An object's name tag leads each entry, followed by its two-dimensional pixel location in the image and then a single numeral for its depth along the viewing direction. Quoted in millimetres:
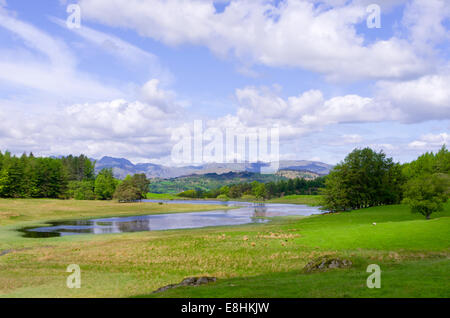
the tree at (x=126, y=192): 150375
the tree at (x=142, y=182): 181000
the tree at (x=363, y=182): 92531
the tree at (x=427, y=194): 51656
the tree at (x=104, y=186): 163000
